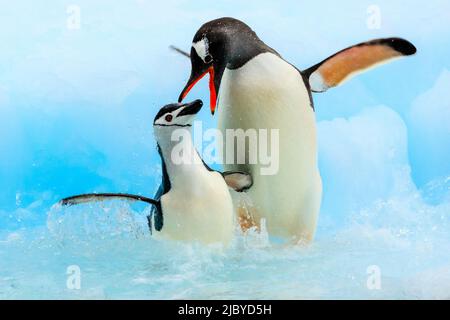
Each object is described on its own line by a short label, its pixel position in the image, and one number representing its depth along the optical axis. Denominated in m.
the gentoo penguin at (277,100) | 5.07
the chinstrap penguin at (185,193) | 4.85
